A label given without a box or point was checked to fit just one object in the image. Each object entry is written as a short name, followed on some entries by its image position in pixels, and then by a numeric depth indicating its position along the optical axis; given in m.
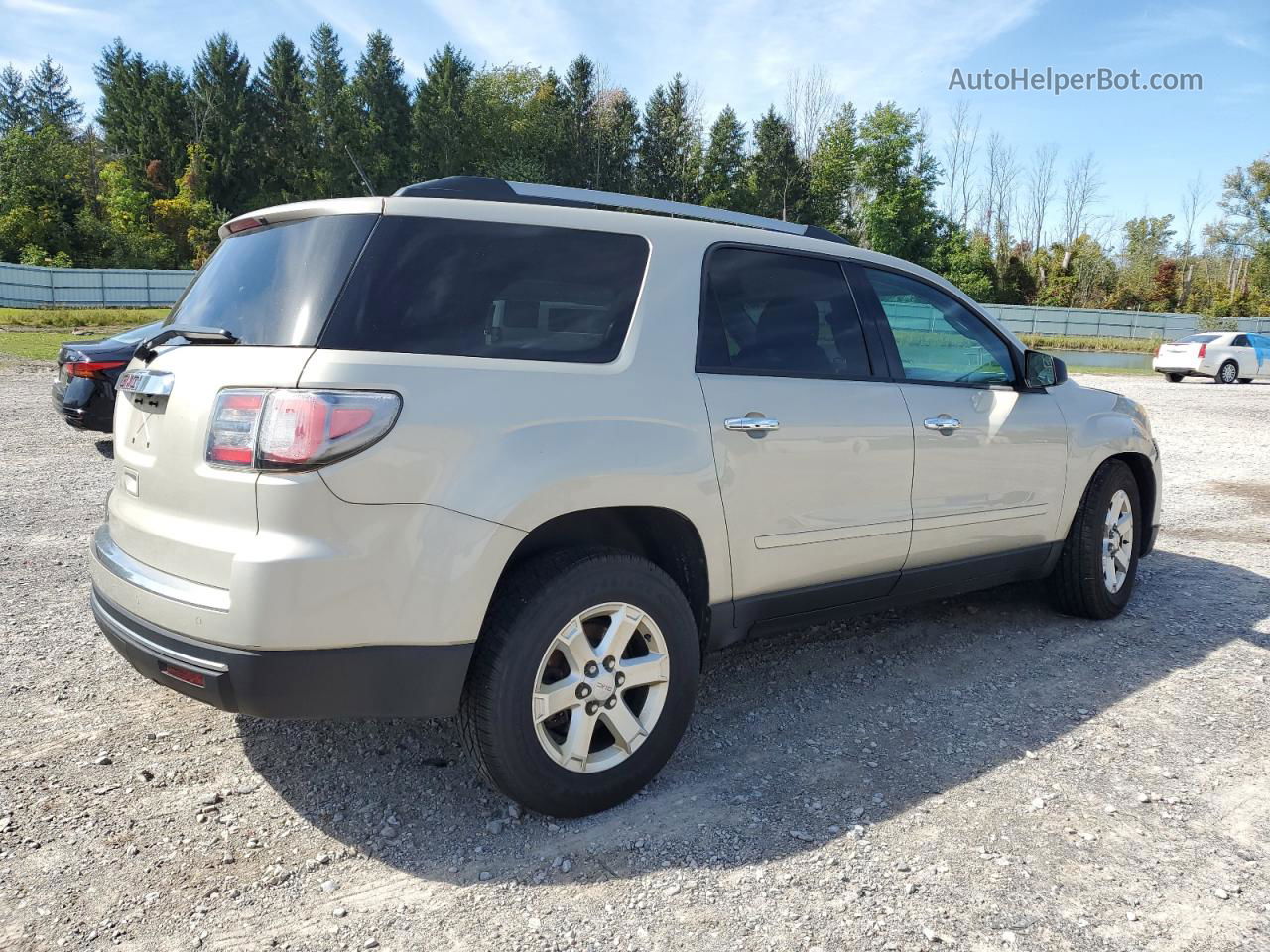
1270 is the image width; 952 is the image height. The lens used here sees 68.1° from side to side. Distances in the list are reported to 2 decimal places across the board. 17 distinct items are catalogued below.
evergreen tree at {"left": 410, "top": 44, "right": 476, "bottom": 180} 65.62
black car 8.44
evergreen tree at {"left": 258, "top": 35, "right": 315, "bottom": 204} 64.38
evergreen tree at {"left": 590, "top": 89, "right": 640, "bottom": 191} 71.56
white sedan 24.16
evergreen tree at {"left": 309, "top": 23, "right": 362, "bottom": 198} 62.97
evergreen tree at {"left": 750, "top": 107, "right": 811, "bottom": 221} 69.62
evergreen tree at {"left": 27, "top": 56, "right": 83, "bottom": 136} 80.50
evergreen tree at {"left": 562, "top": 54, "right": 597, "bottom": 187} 71.06
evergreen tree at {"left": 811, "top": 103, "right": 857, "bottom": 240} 67.44
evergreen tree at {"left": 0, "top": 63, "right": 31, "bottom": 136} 79.25
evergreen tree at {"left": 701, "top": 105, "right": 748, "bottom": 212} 71.31
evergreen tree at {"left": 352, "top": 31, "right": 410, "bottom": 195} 65.12
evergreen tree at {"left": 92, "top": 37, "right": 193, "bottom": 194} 60.91
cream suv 2.43
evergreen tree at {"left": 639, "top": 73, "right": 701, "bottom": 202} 72.69
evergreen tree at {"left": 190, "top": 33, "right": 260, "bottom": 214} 61.56
